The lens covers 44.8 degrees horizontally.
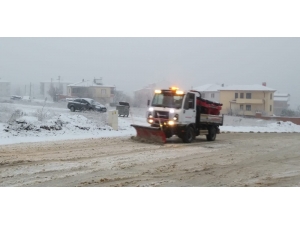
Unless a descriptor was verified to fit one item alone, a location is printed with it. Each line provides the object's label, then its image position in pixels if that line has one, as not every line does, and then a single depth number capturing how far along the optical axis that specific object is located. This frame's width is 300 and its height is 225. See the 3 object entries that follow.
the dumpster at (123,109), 25.98
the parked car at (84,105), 29.18
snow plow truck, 16.86
